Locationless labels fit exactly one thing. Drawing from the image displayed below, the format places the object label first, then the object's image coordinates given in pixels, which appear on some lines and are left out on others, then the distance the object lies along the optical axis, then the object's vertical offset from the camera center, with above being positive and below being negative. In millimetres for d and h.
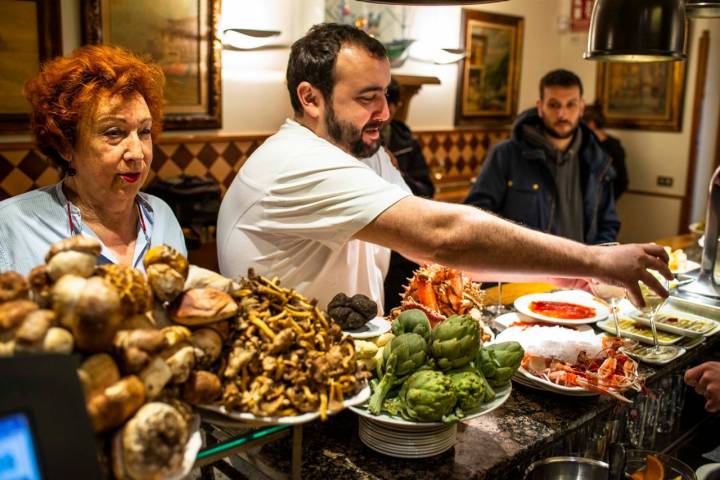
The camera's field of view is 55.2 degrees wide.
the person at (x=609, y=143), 6895 -205
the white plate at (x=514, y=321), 2252 -664
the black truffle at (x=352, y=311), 1504 -424
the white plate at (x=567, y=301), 2261 -640
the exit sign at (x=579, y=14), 7278 +1132
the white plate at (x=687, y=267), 3093 -647
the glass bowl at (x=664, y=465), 1557 -769
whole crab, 1890 -476
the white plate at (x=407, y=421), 1300 -566
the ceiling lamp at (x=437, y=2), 1795 +300
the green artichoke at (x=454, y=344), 1356 -440
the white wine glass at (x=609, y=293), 2366 -598
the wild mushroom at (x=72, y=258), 926 -200
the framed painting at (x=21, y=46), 3793 +340
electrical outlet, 7094 -582
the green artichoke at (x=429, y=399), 1281 -518
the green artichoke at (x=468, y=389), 1318 -512
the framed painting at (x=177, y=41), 4195 +440
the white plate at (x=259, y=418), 1049 -465
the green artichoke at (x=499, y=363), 1439 -504
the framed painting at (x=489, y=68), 6672 +504
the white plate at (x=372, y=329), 1485 -463
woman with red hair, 1925 -115
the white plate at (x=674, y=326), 2295 -679
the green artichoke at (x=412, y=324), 1421 -426
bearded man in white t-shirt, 1664 -251
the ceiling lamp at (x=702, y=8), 2262 +379
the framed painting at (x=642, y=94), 6918 +298
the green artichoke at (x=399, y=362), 1348 -475
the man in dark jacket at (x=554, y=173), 3965 -302
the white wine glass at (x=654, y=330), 2080 -655
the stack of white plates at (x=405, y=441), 1373 -643
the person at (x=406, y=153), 4590 -241
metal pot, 1542 -774
